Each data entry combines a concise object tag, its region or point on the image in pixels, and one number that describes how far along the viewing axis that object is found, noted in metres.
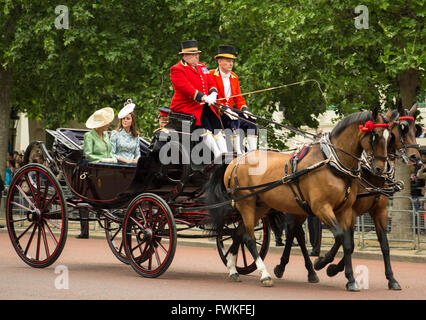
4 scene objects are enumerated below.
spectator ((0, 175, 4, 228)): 20.41
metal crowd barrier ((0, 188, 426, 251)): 14.98
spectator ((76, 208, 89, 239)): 17.23
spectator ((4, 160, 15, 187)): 24.19
